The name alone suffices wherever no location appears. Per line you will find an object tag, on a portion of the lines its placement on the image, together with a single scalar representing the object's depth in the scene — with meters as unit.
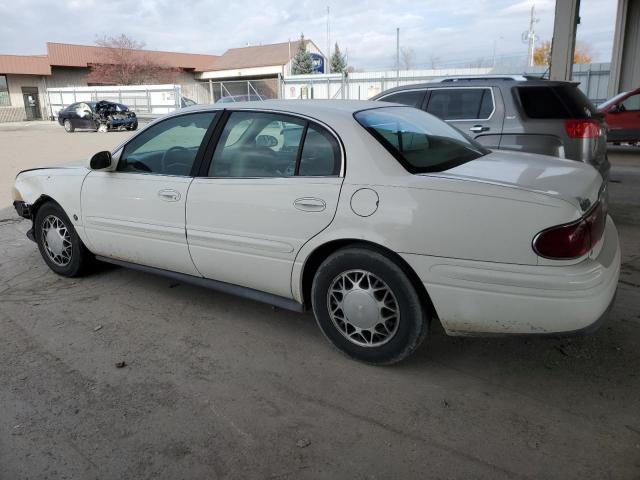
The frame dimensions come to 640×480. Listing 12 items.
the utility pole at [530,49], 53.23
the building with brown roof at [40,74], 42.16
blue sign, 62.34
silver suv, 6.04
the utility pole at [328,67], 68.96
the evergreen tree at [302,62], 58.53
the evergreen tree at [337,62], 75.00
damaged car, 25.38
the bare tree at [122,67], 46.34
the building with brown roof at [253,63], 54.34
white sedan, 2.64
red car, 13.48
